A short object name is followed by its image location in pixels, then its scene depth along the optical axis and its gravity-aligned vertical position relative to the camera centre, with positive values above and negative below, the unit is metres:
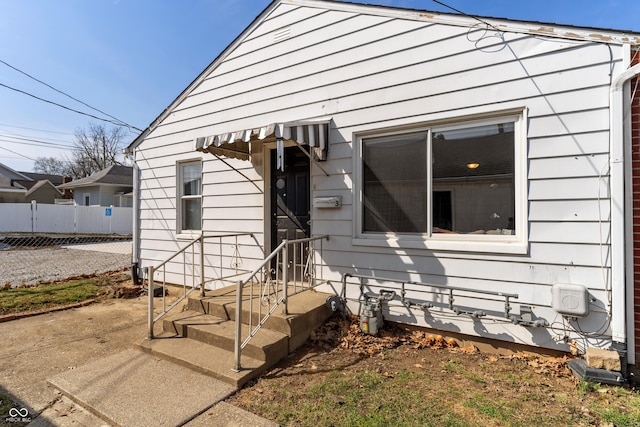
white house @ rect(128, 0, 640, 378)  2.89 +0.59
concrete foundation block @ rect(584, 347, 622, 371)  2.69 -1.29
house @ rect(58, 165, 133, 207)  23.39 +1.79
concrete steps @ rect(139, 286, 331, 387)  3.01 -1.35
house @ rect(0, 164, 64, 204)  23.23 +1.74
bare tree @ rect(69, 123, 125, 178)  36.09 +6.99
